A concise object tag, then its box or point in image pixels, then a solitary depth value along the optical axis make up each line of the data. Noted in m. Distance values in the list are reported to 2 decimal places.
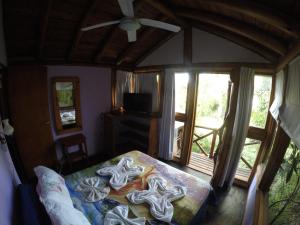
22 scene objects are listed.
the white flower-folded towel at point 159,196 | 1.66
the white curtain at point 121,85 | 4.33
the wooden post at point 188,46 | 3.28
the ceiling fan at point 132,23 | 1.65
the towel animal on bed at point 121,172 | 2.08
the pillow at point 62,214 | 1.25
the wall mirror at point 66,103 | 3.38
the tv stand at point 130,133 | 3.91
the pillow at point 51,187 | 1.48
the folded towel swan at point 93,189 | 1.86
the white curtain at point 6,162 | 1.55
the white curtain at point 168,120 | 3.63
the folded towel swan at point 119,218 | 1.53
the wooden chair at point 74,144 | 3.38
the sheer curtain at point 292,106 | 1.27
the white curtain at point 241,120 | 2.67
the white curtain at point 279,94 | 1.82
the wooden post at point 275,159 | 1.76
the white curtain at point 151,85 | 3.97
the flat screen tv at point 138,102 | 4.02
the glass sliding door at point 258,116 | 2.81
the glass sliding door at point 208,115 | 3.38
